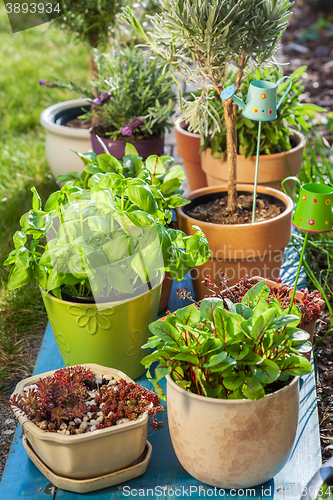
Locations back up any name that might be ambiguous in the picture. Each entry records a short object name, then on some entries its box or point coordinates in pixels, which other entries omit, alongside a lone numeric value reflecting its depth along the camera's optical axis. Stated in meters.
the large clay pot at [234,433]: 1.49
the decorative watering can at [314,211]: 1.50
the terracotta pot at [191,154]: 2.13
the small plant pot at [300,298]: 1.69
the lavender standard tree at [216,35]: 1.71
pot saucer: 1.54
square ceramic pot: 1.52
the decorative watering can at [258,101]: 1.74
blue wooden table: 1.55
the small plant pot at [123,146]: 2.07
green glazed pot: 1.65
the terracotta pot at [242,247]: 1.80
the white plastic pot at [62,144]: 2.23
